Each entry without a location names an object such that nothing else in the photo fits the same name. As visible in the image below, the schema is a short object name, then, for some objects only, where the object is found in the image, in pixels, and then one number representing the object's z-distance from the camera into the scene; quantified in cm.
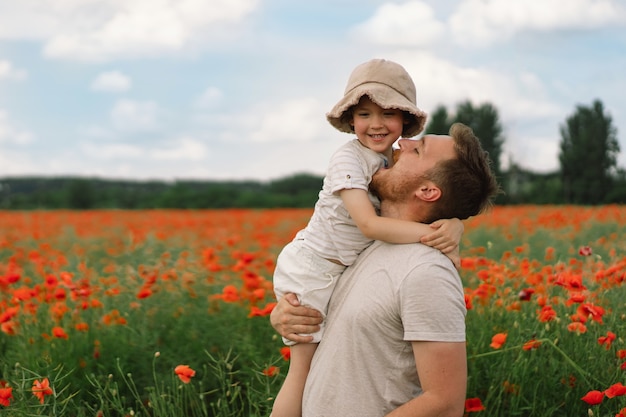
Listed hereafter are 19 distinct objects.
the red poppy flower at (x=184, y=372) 258
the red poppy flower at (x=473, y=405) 256
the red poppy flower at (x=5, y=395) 258
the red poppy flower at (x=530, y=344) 273
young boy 222
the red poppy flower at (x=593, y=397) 247
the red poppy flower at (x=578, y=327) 288
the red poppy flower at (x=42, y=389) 258
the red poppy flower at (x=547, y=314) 283
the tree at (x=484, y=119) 3083
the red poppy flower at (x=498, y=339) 275
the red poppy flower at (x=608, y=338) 279
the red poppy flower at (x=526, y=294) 311
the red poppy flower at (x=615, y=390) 243
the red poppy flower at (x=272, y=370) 285
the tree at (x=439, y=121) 3244
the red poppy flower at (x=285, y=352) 282
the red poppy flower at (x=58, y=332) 327
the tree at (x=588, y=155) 2086
